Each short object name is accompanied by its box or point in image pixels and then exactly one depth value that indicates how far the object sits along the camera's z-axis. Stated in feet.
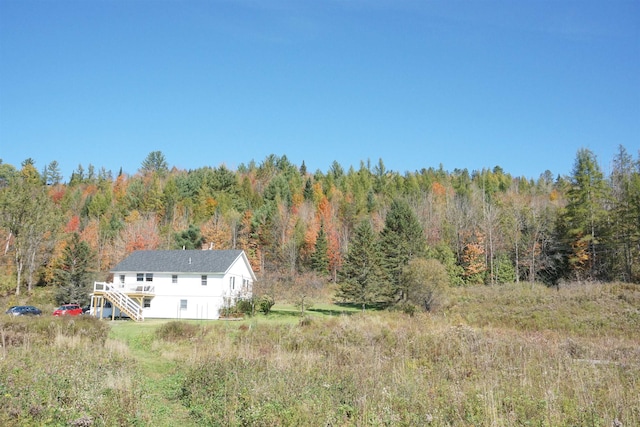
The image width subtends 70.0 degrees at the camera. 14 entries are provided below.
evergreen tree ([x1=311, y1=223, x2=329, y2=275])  197.74
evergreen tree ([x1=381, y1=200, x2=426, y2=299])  147.02
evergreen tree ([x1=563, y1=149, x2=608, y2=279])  151.53
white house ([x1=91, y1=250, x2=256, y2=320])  126.21
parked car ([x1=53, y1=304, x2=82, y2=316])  118.36
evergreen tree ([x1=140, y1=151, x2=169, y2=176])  370.12
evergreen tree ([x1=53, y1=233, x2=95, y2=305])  144.66
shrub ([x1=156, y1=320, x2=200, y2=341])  69.93
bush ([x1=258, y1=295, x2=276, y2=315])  121.19
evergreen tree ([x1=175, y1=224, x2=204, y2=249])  192.24
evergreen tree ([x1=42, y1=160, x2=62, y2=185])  371.27
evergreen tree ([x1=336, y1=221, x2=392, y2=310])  126.21
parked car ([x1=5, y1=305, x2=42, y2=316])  107.02
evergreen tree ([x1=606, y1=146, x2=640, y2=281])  139.13
